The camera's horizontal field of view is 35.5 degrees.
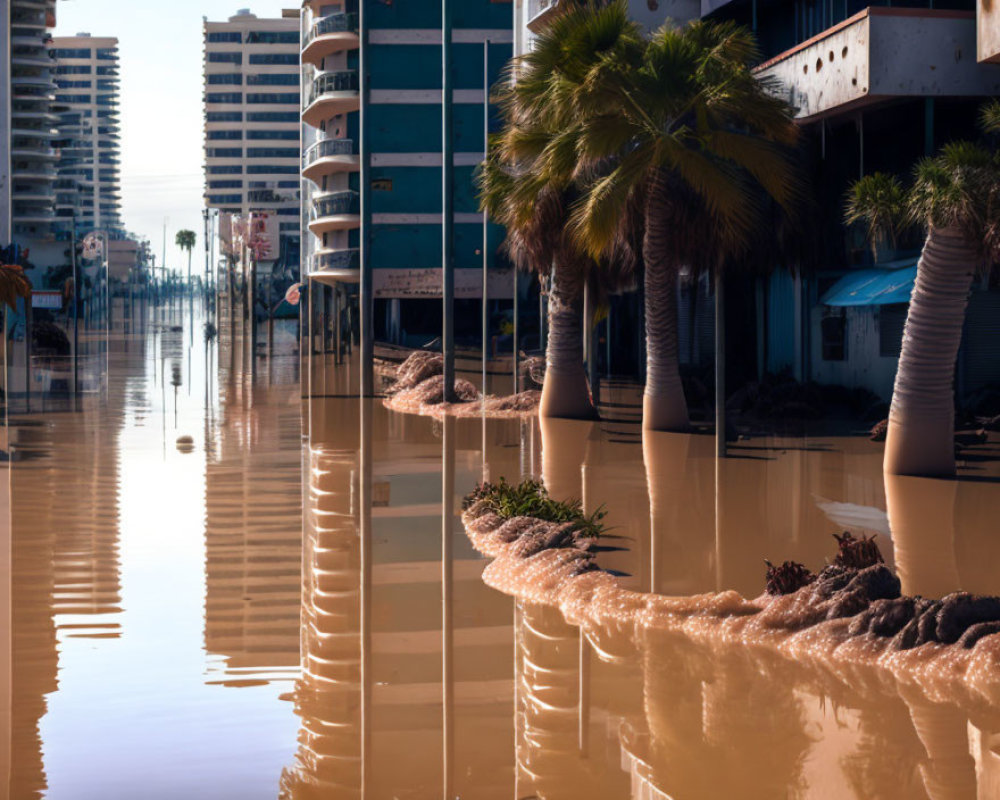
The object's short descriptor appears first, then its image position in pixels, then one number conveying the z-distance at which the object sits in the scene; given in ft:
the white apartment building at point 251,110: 637.30
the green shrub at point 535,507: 54.89
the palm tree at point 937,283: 67.72
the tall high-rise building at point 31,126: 447.42
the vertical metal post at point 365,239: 131.54
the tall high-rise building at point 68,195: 555.82
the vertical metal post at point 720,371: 84.23
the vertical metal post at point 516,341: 143.37
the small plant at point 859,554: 45.50
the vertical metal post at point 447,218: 124.47
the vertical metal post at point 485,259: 148.87
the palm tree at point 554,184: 91.40
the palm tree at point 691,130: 87.76
